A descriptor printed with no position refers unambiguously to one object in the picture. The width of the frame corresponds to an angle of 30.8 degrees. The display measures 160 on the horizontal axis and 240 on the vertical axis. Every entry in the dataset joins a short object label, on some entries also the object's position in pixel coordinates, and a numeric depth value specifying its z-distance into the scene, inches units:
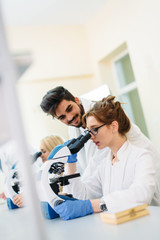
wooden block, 51.4
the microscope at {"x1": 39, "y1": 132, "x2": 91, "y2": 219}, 66.0
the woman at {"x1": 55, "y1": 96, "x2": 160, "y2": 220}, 60.4
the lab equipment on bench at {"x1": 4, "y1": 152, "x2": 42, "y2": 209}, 98.3
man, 96.1
